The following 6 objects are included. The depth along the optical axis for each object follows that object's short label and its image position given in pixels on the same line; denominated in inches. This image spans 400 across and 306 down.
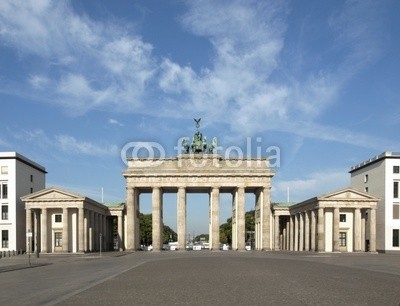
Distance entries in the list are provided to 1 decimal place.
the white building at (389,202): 3415.4
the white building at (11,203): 3390.7
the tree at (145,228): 6008.9
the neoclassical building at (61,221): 3299.7
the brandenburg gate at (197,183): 3789.4
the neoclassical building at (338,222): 3309.5
